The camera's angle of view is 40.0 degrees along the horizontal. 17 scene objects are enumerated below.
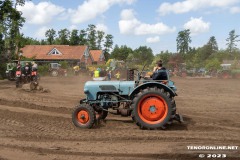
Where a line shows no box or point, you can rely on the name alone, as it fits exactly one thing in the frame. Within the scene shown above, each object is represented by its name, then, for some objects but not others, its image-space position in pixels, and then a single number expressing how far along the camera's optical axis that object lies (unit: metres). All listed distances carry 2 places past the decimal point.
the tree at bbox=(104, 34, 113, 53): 81.38
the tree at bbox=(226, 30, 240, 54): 90.25
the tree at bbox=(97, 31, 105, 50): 79.19
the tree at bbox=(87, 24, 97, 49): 77.75
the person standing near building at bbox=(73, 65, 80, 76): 37.22
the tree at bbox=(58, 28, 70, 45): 69.86
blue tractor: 7.34
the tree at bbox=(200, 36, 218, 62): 82.25
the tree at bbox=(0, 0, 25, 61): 24.30
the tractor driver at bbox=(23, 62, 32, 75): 19.47
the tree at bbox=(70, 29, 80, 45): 70.57
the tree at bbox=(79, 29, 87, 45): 72.91
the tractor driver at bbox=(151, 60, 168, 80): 7.63
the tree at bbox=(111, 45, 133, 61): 76.94
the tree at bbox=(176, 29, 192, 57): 95.19
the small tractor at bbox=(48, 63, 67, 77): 37.38
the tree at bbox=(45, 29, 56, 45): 80.19
